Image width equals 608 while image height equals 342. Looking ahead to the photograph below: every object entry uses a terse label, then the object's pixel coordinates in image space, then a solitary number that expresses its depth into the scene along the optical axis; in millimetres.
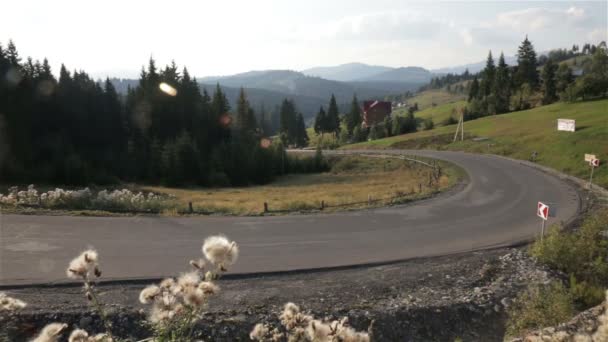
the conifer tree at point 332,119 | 105375
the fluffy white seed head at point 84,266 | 2645
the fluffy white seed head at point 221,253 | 2957
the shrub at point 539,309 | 8828
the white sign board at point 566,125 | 46688
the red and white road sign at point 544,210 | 13727
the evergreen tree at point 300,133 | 103812
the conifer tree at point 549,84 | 77438
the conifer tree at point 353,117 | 103938
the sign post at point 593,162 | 22906
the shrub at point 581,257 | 10320
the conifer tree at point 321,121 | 105062
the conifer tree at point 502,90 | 81188
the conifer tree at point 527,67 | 82194
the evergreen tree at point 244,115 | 68031
